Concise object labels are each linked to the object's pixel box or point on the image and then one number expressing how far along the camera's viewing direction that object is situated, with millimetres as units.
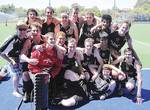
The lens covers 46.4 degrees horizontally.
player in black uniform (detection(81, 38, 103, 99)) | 3611
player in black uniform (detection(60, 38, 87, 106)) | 3483
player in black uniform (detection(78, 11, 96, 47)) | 4090
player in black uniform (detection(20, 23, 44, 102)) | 3437
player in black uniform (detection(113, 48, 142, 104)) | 3601
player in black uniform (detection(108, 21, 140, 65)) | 3787
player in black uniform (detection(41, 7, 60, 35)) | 3960
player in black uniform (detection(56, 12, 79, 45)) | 3882
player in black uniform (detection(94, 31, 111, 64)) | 3768
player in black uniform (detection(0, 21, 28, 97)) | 3401
